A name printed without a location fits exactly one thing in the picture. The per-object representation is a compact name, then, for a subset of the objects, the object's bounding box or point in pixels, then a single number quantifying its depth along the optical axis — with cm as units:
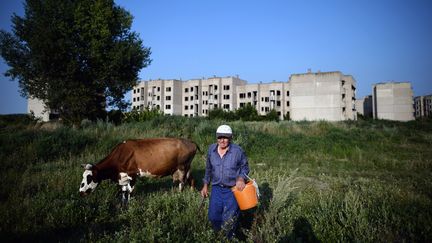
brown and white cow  662
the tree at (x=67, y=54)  1869
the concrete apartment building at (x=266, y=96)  8494
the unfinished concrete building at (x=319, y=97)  6712
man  466
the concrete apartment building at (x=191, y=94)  9245
